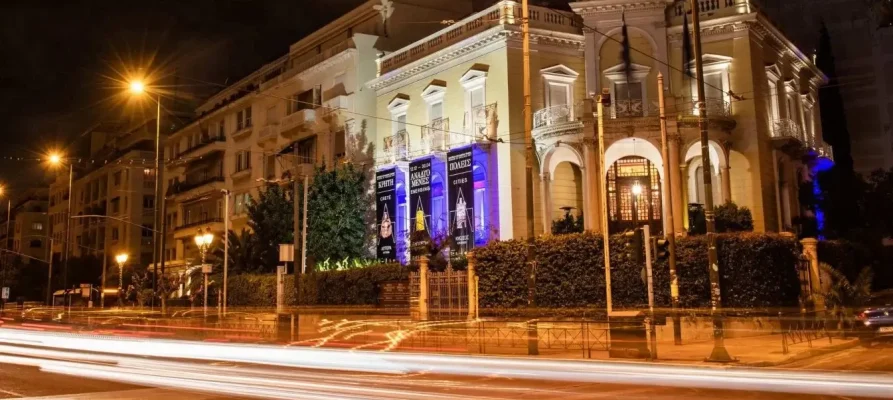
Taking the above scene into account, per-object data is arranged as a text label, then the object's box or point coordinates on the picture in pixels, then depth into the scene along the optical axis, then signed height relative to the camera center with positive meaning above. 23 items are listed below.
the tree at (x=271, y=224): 39.69 +3.97
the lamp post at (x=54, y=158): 36.72 +7.15
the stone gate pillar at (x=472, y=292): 26.72 +0.10
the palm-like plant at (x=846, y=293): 22.47 -0.22
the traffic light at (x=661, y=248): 19.80 +1.12
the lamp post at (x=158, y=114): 26.78 +7.59
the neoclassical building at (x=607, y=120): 30.56 +7.27
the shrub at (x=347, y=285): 31.25 +0.56
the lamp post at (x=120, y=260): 47.38 +2.66
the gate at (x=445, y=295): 27.56 -0.01
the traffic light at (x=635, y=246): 18.95 +1.13
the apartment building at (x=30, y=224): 95.75 +10.40
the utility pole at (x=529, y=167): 19.70 +3.37
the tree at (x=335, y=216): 38.03 +4.13
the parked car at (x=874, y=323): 20.20 -1.01
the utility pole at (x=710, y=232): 16.42 +1.30
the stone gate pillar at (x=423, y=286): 28.02 +0.36
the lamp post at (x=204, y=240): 39.47 +3.23
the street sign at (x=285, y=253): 28.58 +1.74
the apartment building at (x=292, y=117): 40.66 +11.07
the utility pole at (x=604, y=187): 20.90 +3.14
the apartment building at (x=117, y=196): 65.12 +9.85
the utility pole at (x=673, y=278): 20.72 +0.33
